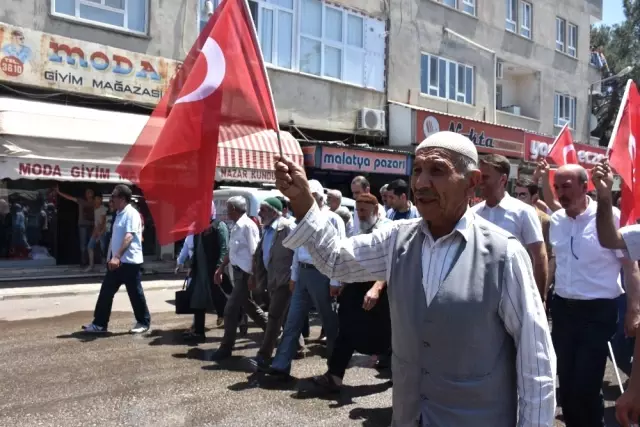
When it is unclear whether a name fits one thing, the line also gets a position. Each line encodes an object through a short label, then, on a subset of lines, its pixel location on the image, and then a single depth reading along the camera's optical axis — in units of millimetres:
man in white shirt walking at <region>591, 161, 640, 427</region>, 3432
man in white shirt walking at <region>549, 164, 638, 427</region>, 4059
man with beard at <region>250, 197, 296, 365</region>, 6832
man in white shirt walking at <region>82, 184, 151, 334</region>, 8523
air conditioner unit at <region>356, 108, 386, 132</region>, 19812
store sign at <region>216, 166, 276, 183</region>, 15148
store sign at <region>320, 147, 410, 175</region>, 17344
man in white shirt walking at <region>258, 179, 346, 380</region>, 6387
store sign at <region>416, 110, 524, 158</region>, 20978
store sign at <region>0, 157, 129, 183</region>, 12133
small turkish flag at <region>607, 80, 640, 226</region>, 5516
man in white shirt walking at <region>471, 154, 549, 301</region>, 4512
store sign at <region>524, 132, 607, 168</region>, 25656
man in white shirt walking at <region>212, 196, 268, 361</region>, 7406
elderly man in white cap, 2262
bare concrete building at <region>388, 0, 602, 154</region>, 21250
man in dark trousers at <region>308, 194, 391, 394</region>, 5629
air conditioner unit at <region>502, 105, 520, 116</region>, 27328
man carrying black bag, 8312
